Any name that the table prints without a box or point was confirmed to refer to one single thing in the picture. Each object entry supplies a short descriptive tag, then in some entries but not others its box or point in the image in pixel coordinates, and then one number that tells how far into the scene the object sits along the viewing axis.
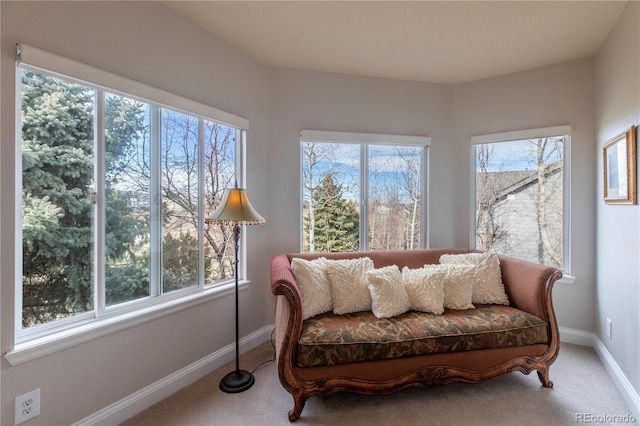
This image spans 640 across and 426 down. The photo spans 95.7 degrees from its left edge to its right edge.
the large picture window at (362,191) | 3.00
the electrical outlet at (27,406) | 1.33
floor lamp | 1.95
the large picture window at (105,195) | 1.44
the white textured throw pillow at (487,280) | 2.29
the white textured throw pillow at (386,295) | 2.06
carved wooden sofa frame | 1.72
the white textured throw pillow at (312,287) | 2.04
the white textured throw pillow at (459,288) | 2.20
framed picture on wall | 1.83
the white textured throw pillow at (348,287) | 2.12
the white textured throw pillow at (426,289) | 2.12
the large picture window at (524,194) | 2.81
